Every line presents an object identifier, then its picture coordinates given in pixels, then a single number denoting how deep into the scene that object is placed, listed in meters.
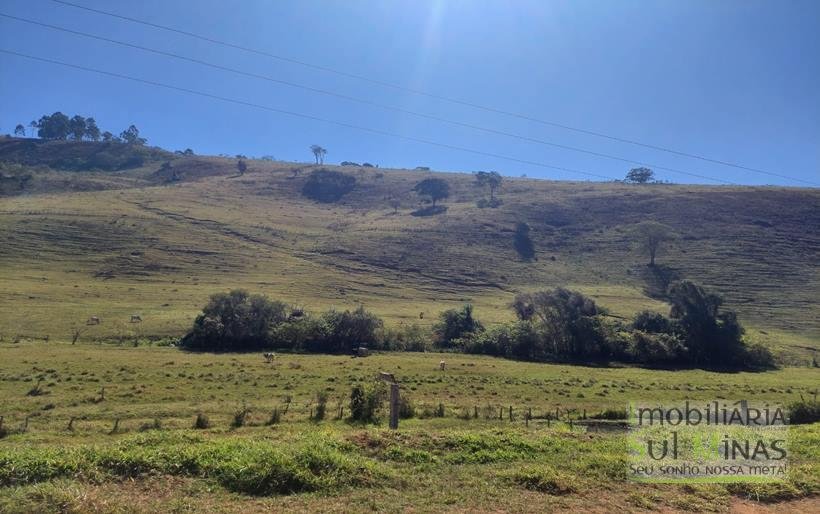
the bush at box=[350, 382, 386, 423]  26.70
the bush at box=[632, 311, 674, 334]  68.94
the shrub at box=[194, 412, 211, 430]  24.31
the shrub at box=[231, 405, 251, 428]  25.23
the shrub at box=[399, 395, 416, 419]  28.43
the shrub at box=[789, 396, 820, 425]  26.48
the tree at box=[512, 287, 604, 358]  64.25
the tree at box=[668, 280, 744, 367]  65.72
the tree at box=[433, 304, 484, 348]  65.31
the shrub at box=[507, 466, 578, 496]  12.06
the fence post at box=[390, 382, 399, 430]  18.73
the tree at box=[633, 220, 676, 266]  117.75
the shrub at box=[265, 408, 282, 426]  26.11
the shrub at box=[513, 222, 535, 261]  124.00
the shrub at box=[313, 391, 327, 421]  27.83
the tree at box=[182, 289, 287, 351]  56.53
